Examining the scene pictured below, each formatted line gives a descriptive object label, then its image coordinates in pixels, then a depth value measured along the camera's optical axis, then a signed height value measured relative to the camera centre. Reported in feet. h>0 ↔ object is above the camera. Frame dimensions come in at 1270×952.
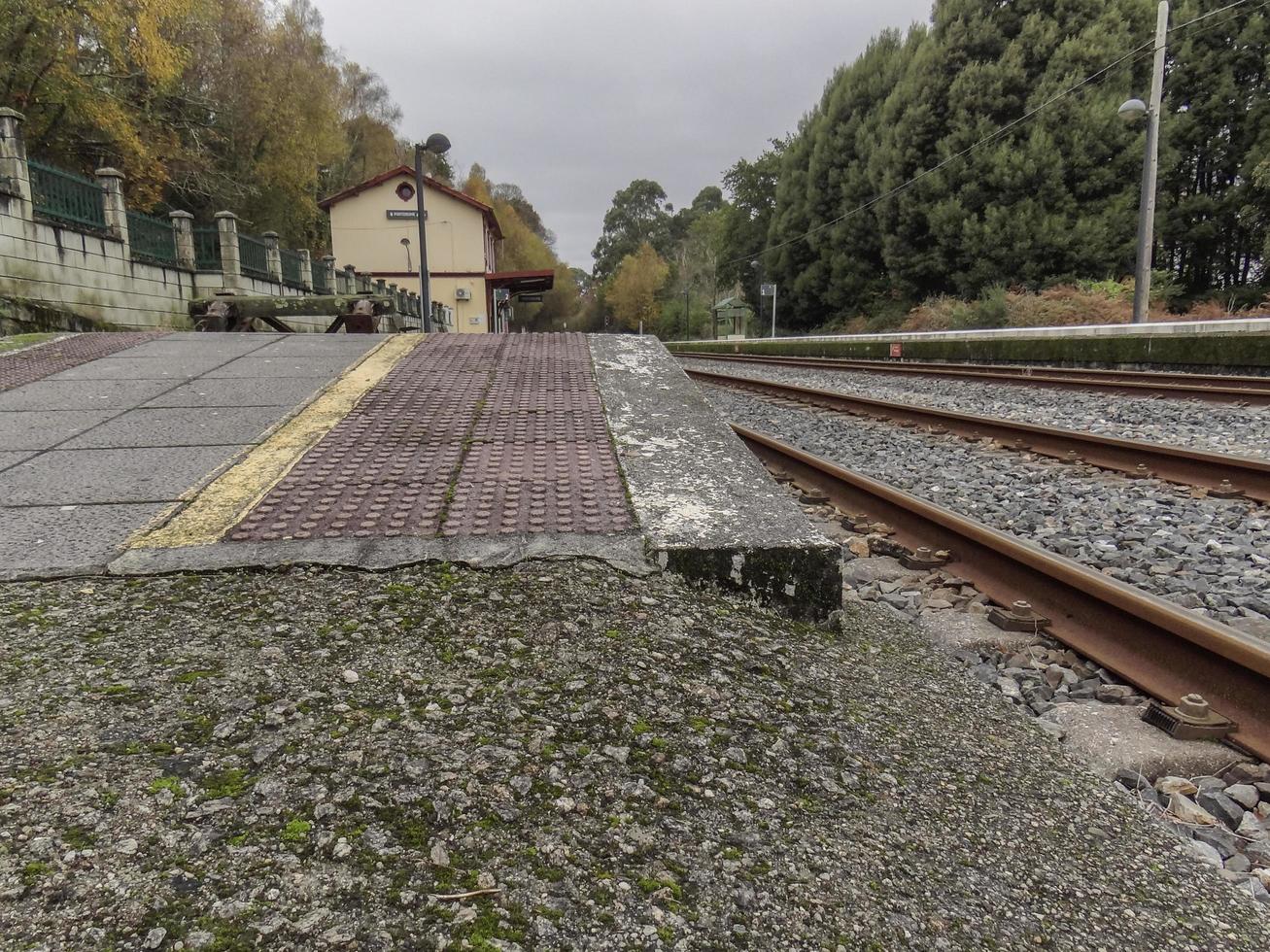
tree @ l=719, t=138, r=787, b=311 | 193.77 +39.50
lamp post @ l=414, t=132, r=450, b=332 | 47.96 +13.88
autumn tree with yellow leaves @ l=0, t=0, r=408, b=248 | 66.59 +29.72
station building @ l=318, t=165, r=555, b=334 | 138.31 +23.12
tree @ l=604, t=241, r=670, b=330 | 303.89 +27.30
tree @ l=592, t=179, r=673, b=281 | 437.99 +80.78
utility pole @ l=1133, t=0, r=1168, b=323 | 55.26 +11.41
